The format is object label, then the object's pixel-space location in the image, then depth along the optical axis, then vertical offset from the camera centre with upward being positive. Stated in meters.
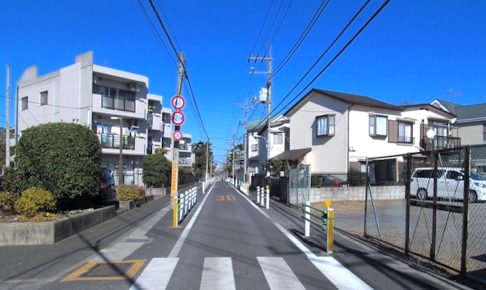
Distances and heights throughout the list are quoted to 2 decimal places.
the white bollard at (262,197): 25.87 -1.73
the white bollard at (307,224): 12.55 -1.51
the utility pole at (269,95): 43.79 +6.85
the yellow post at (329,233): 10.02 -1.41
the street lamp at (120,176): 33.06 -0.81
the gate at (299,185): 22.99 -0.91
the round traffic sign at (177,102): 21.78 +2.98
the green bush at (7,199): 12.77 -1.01
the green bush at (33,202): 11.88 -1.00
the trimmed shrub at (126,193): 21.45 -1.32
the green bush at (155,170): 38.06 -0.38
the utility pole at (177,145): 22.52 +1.03
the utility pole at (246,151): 61.81 +2.24
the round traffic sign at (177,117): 21.86 +2.28
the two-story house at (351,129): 37.38 +3.40
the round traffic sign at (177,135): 22.64 +1.49
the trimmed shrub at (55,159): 13.27 +0.12
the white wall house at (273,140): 52.34 +3.34
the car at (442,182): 9.10 -0.28
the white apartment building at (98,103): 39.28 +5.40
